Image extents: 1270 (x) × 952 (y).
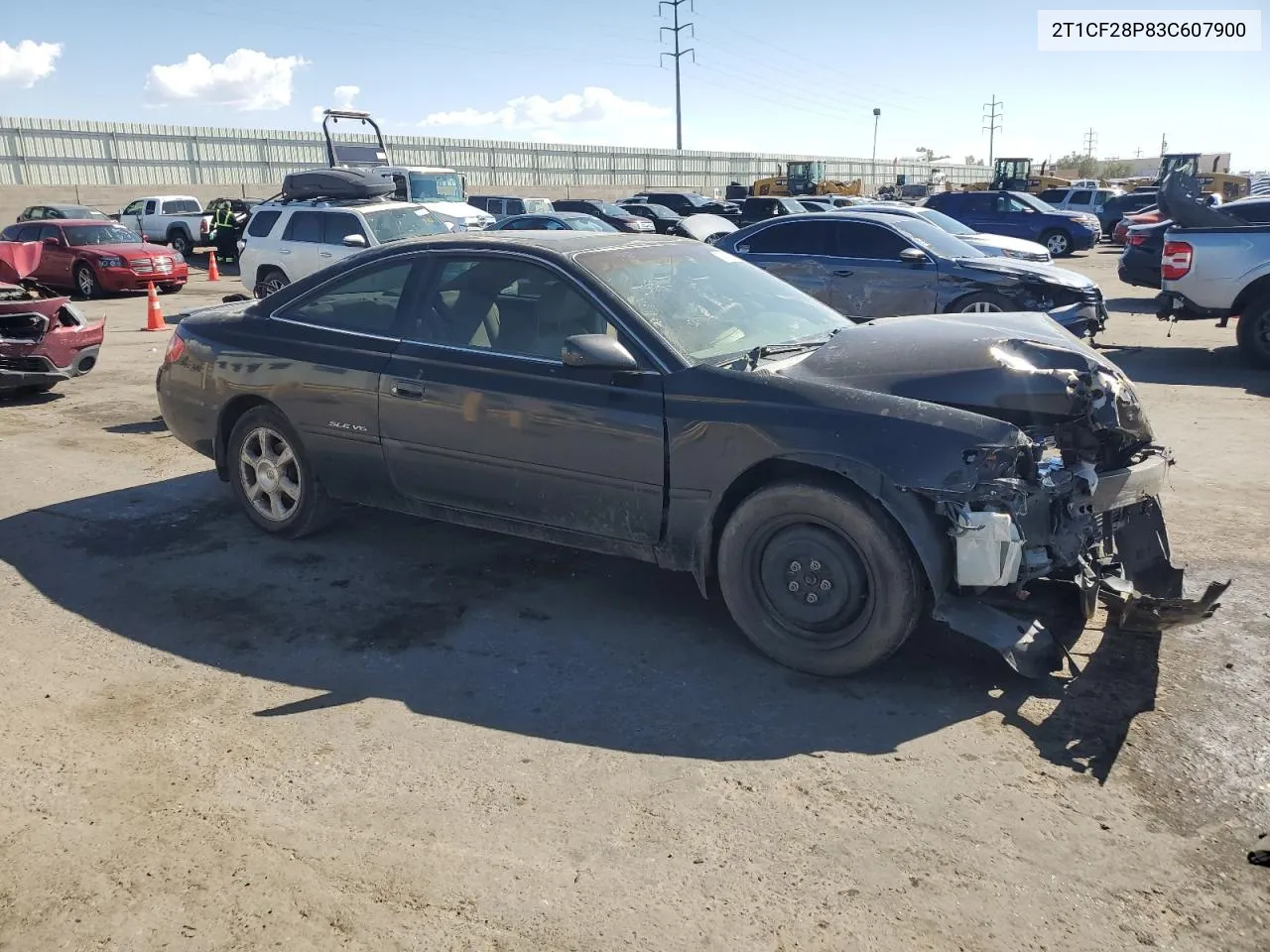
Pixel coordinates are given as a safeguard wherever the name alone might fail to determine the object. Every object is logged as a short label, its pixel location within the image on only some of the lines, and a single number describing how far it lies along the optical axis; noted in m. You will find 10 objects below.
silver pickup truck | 10.95
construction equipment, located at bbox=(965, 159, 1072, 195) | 42.06
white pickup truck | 28.44
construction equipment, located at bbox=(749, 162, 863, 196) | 42.78
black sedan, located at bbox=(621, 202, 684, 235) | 28.08
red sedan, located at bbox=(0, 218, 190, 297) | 19.25
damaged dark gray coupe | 3.87
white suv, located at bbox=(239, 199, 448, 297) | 14.51
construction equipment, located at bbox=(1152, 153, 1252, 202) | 40.84
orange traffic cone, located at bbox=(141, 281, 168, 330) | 14.93
